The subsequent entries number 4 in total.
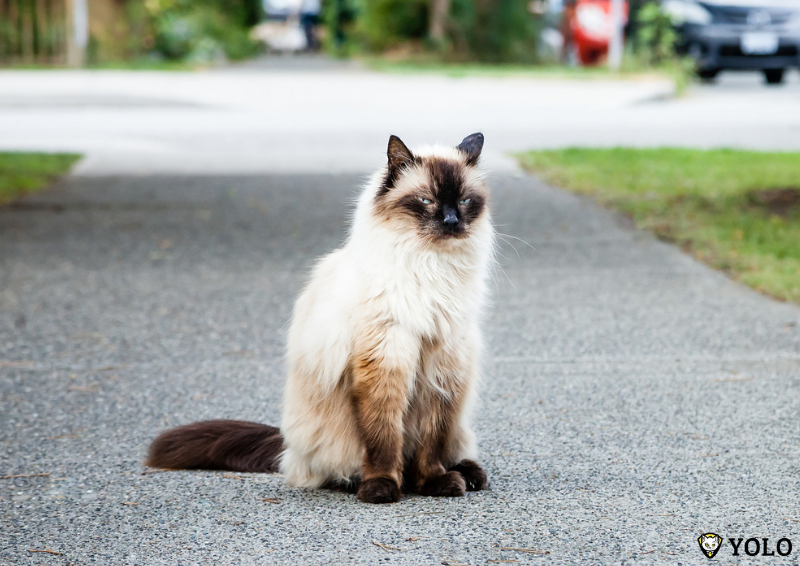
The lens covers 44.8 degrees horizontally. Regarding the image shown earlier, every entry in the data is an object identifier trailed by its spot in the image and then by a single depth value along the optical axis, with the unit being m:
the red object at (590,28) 28.38
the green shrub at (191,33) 32.88
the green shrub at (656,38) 18.98
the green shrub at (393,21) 32.81
